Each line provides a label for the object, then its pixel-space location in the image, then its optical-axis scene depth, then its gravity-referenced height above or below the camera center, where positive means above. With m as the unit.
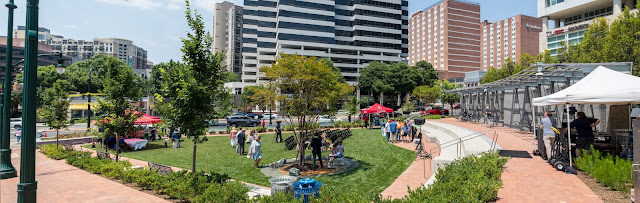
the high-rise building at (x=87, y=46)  177.25 +32.18
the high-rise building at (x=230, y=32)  123.56 +28.86
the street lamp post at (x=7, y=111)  9.84 -0.24
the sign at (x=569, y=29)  52.06 +12.73
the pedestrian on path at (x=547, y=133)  10.04 -0.87
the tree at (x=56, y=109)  18.58 -0.30
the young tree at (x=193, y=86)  8.70 +0.49
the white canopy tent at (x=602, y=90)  8.51 +0.42
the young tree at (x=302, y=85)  12.86 +0.79
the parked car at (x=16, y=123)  34.78 -2.13
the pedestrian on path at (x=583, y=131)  9.40 -0.74
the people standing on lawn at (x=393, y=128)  20.44 -1.45
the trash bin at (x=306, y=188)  7.05 -1.83
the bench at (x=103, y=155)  14.02 -2.23
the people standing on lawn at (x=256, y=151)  13.22 -1.93
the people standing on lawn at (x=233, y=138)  19.98 -2.07
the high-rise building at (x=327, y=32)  79.48 +18.89
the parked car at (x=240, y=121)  36.28 -1.87
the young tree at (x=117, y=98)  13.21 +0.24
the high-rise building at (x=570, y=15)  49.75 +15.00
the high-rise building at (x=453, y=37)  116.56 +25.07
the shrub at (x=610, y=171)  6.80 -1.48
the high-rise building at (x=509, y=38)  126.00 +26.91
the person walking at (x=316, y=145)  12.95 -1.61
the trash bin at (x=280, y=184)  7.71 -1.91
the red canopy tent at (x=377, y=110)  27.30 -0.44
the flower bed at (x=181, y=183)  7.46 -2.13
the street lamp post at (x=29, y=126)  4.61 -0.32
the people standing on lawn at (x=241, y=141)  16.80 -1.89
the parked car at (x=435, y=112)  46.09 -1.00
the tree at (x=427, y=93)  60.88 +2.23
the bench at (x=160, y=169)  10.37 -2.10
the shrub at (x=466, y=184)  5.86 -1.61
